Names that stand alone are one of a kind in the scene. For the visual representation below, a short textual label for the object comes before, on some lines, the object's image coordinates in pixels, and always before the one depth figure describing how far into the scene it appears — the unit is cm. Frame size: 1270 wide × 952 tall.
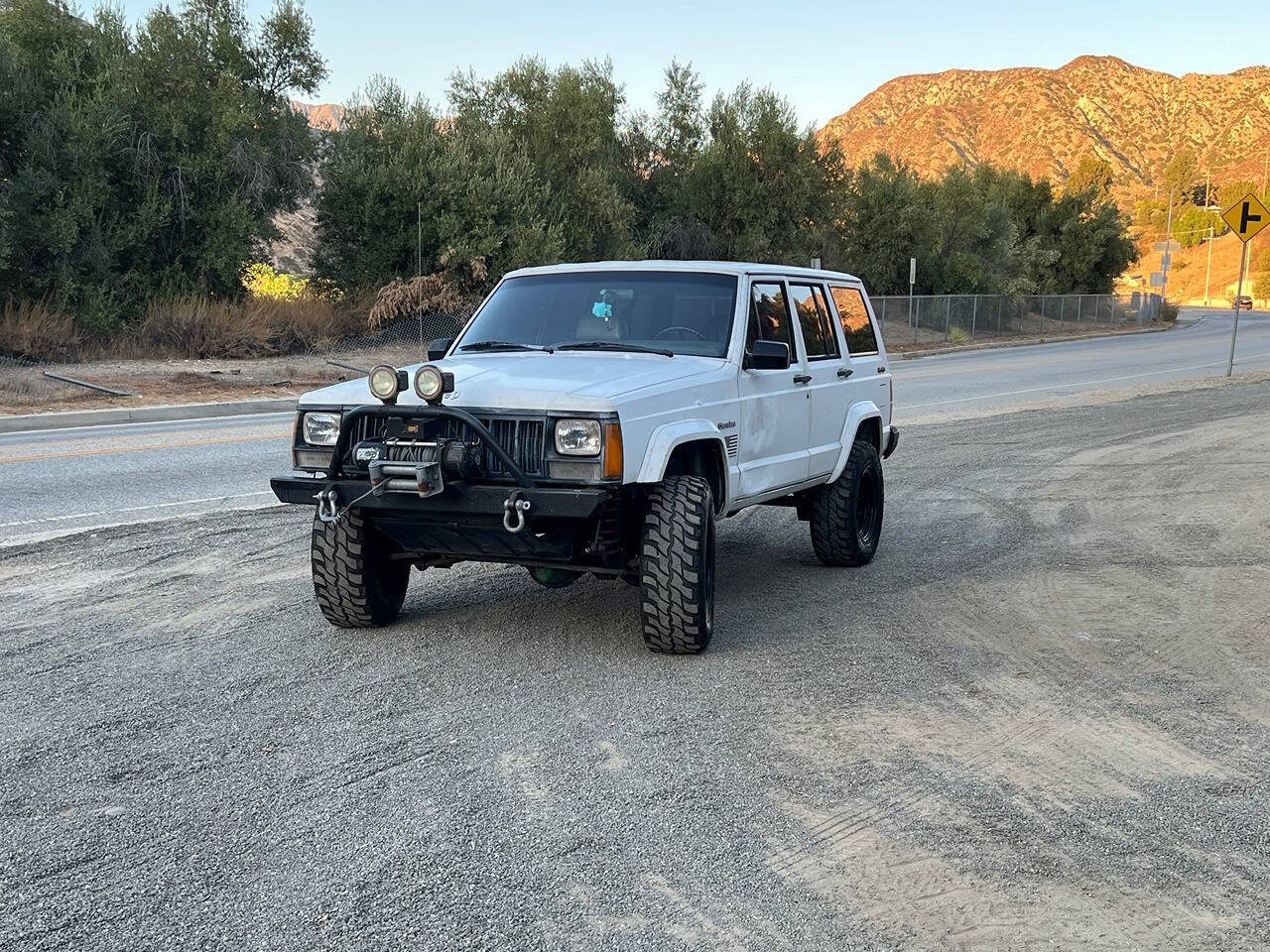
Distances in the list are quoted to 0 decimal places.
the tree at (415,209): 2969
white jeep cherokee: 536
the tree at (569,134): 3375
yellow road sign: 2308
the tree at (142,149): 2444
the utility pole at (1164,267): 7544
